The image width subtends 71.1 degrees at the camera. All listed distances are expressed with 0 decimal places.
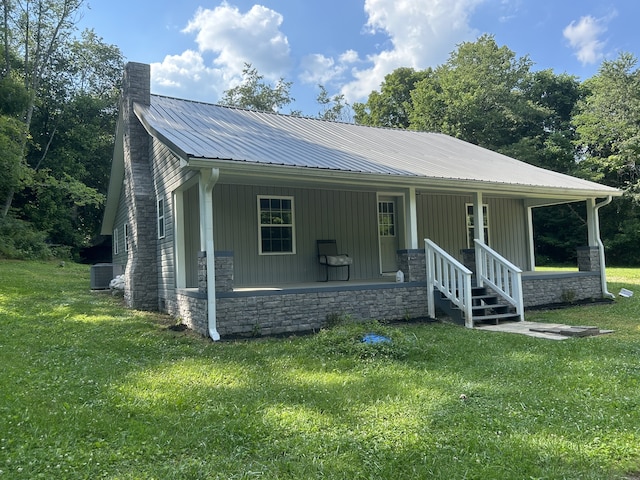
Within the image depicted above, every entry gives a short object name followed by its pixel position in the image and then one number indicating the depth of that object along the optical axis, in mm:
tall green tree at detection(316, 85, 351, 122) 35312
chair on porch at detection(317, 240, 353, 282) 9430
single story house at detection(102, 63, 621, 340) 7039
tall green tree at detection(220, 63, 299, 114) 33219
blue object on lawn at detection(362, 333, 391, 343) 5523
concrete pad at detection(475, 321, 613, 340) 6645
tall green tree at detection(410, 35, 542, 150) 25625
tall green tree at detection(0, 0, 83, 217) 23531
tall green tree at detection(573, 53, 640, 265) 21891
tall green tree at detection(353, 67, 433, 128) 31719
